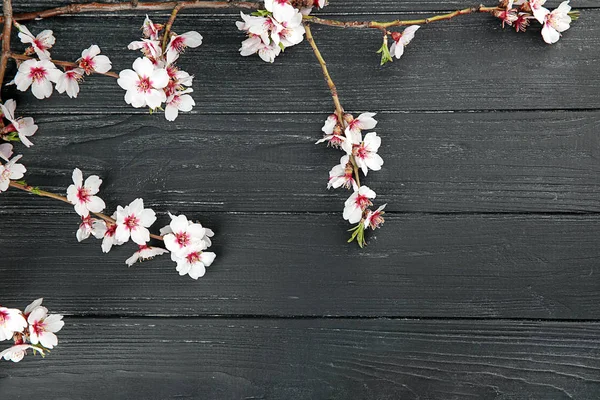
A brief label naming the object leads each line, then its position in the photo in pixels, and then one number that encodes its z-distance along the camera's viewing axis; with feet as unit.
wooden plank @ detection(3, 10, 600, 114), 3.59
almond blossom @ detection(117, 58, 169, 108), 3.27
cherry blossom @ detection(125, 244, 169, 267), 3.53
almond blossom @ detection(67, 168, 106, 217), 3.50
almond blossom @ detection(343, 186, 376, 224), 3.41
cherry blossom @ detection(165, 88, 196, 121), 3.49
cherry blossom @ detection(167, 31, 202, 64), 3.42
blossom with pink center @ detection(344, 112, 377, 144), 3.41
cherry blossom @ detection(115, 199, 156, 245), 3.48
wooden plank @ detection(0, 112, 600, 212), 3.59
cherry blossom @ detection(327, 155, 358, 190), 3.43
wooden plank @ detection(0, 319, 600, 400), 3.62
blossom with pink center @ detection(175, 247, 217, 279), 3.52
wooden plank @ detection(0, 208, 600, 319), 3.61
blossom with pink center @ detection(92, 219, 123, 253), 3.55
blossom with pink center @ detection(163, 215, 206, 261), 3.46
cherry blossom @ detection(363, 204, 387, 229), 3.44
